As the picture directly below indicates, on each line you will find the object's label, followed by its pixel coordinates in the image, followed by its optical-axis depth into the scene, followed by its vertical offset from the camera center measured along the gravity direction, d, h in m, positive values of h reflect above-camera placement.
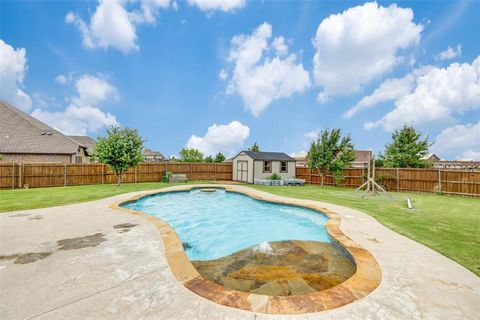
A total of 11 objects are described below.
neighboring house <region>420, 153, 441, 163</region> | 45.66 +2.28
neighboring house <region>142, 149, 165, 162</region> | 57.44 +3.08
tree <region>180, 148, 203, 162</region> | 52.53 +3.15
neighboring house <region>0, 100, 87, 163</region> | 18.83 +2.34
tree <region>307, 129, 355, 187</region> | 16.42 +1.15
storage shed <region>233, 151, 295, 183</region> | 19.18 +0.08
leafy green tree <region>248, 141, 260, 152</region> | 39.81 +3.68
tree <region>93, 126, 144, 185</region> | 14.73 +1.20
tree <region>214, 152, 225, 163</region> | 41.38 +1.85
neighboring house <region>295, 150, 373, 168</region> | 40.81 +2.25
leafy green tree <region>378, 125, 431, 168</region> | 21.14 +1.80
